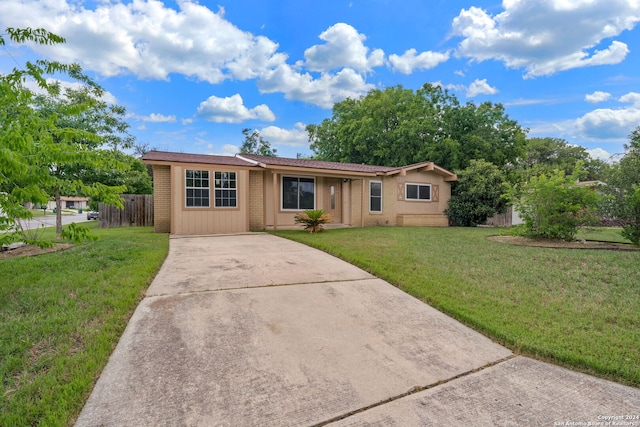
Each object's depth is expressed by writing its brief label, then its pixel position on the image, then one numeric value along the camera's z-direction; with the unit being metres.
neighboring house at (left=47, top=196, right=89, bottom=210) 71.38
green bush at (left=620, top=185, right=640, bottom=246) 7.60
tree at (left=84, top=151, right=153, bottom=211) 10.75
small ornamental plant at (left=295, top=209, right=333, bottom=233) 10.75
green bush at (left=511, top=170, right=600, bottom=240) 8.58
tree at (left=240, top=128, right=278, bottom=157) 35.94
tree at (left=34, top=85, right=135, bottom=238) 9.48
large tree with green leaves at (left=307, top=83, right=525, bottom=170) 21.34
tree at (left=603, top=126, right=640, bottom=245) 7.89
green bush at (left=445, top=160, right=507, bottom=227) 15.57
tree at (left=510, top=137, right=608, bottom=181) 40.50
